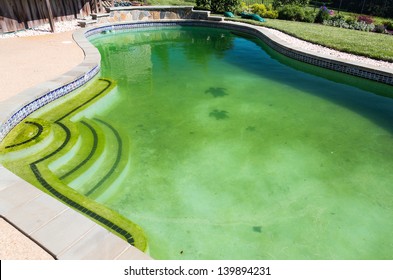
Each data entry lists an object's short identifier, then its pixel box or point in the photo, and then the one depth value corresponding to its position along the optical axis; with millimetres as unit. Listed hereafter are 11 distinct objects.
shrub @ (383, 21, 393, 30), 21242
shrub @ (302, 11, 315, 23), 22723
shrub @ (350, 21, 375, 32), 20844
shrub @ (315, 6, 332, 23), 22562
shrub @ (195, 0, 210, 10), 24594
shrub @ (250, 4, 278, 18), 23562
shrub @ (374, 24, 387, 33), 20311
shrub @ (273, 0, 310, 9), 25906
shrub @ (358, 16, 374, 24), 23217
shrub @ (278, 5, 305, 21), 22938
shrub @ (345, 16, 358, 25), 21547
